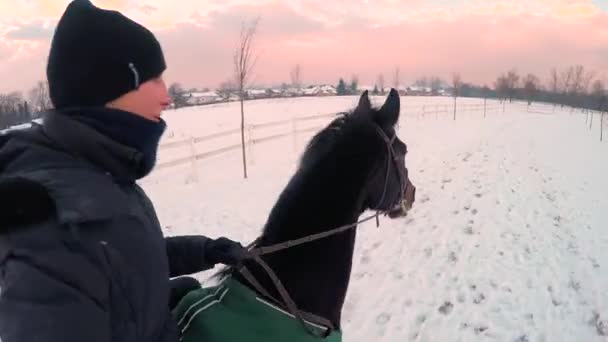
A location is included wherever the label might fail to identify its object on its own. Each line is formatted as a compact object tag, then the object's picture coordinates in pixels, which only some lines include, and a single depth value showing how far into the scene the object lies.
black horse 2.04
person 1.03
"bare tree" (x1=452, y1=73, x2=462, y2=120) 48.61
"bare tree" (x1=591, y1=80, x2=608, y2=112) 88.22
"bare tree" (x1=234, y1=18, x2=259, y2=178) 11.60
